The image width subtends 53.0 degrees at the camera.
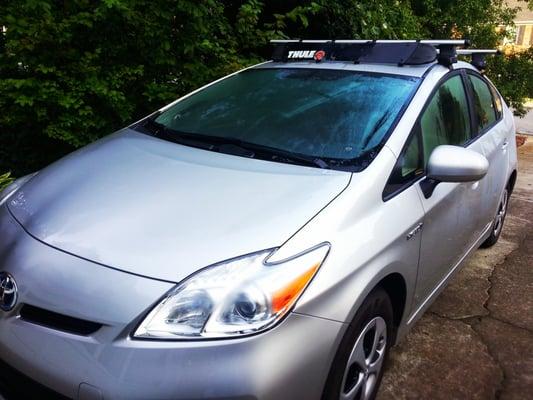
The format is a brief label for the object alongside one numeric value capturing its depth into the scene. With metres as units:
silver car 1.59
